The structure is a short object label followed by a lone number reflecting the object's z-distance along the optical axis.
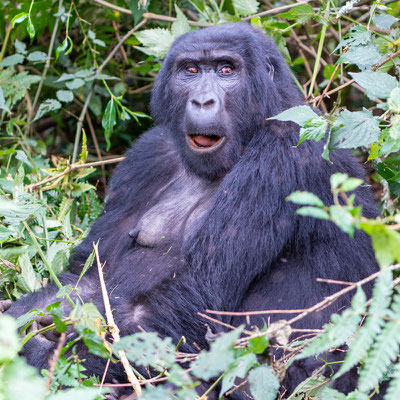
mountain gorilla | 7.50
